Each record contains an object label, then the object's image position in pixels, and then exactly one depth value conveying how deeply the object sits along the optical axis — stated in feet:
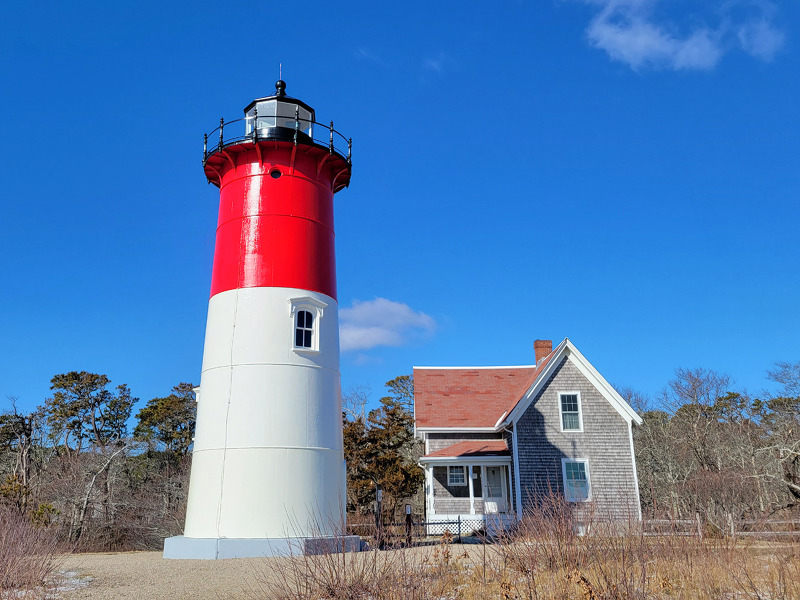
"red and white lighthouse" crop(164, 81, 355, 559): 47.78
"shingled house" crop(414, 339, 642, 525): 70.44
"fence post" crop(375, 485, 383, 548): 56.25
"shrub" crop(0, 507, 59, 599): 30.42
